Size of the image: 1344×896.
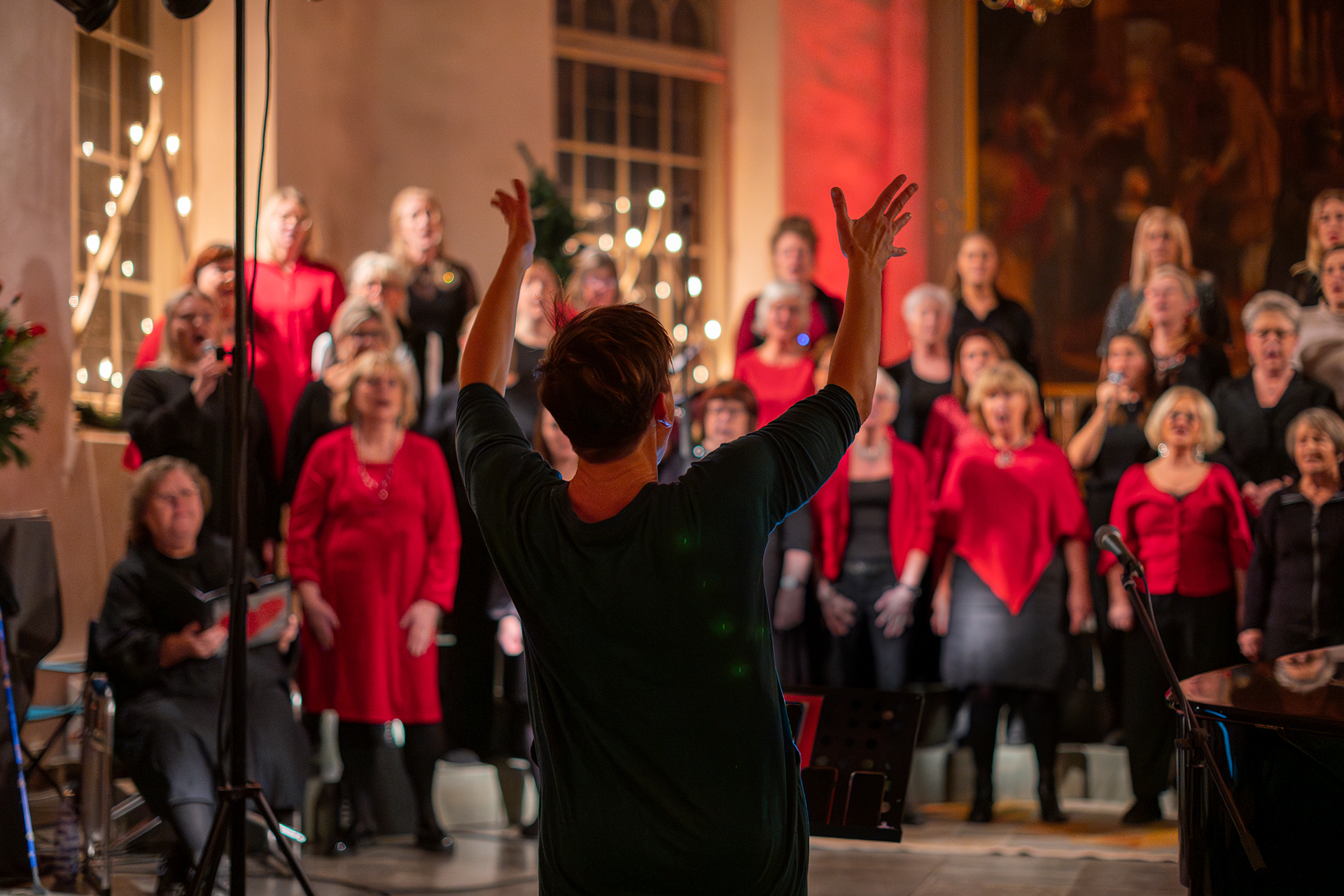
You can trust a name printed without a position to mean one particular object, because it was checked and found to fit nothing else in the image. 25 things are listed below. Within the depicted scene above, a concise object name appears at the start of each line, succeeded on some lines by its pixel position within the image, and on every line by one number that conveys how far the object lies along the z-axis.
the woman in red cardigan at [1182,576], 9.95
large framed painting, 17.11
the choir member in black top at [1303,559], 9.40
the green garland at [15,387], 8.34
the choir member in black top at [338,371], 10.03
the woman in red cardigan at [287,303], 10.98
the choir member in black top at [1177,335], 10.98
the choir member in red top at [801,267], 11.93
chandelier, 13.83
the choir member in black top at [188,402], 9.75
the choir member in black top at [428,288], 11.41
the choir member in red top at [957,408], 11.05
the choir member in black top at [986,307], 12.13
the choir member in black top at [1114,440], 10.73
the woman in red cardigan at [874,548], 10.35
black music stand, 6.30
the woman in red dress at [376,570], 9.33
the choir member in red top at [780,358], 11.02
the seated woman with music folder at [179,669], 7.95
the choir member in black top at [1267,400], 10.47
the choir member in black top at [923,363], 11.48
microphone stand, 5.09
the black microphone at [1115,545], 5.76
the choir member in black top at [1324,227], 11.44
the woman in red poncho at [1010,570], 10.14
